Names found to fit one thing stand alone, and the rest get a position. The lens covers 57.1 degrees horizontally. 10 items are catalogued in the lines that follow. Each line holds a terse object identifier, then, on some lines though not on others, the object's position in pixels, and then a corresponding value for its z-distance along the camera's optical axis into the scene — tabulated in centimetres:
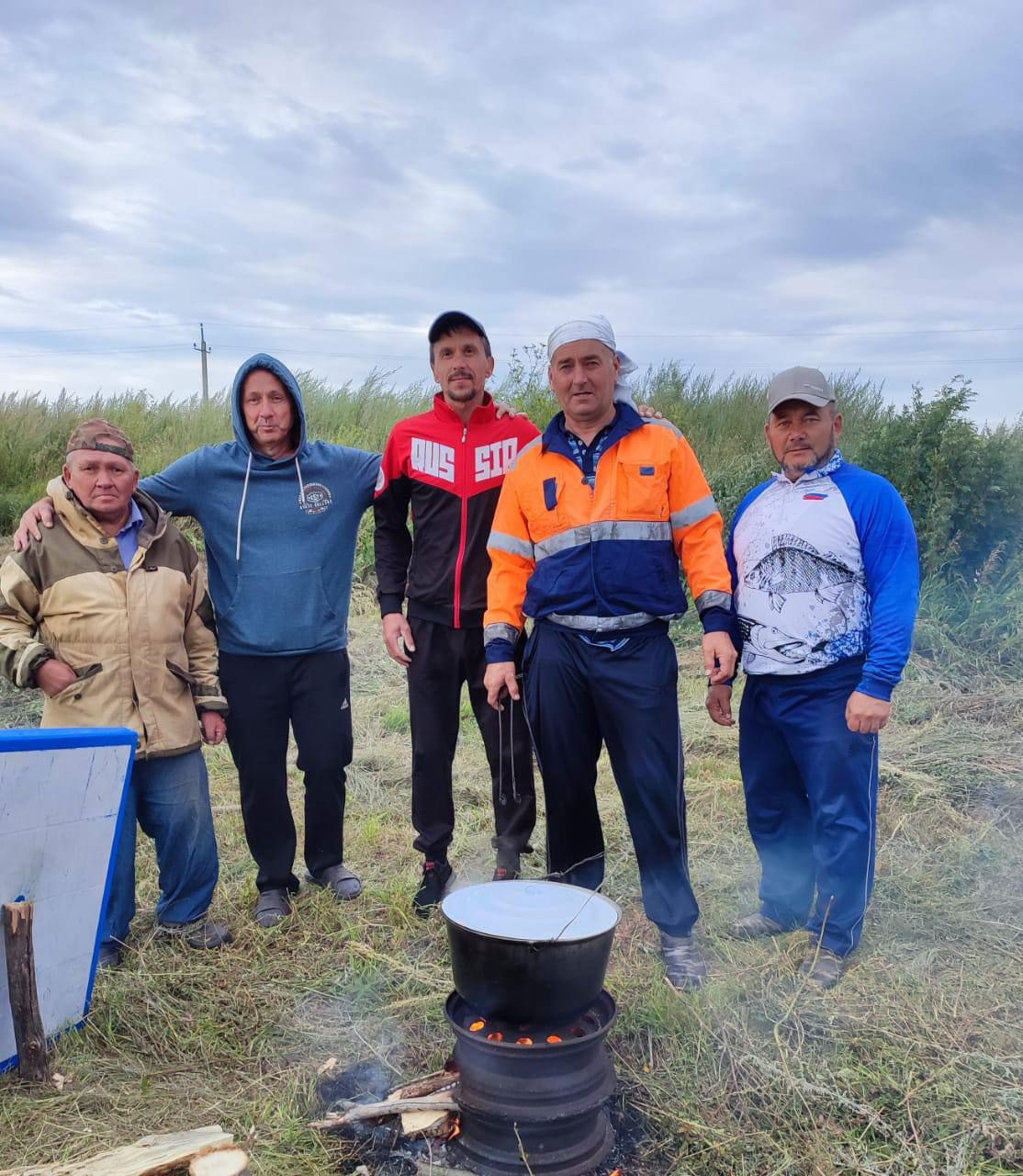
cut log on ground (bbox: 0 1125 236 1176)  231
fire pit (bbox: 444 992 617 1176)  232
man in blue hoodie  360
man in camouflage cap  319
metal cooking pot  230
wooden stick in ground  266
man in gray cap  298
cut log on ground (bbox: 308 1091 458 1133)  251
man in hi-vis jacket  301
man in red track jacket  350
